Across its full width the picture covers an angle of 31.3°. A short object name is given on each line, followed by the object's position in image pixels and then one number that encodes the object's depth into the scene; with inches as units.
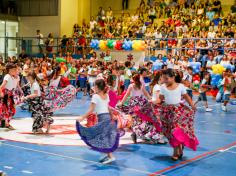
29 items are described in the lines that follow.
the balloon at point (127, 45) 922.2
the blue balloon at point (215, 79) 730.2
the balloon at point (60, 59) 917.2
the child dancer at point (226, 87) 600.4
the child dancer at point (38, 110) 388.5
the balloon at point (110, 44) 951.4
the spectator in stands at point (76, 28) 1187.3
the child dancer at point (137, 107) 358.0
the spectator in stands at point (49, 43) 1098.7
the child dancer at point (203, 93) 593.9
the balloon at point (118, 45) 938.1
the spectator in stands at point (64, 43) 1077.7
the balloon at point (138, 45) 902.4
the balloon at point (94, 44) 980.3
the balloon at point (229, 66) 719.7
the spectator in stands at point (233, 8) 995.2
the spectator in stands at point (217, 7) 1018.7
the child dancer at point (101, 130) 289.3
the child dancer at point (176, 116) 299.6
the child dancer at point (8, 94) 397.4
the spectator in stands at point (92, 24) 1159.0
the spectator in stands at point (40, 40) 1102.4
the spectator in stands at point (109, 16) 1175.6
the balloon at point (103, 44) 966.4
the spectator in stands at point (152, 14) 1121.4
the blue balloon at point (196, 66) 768.9
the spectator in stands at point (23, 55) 995.3
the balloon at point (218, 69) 716.7
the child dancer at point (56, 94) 420.8
